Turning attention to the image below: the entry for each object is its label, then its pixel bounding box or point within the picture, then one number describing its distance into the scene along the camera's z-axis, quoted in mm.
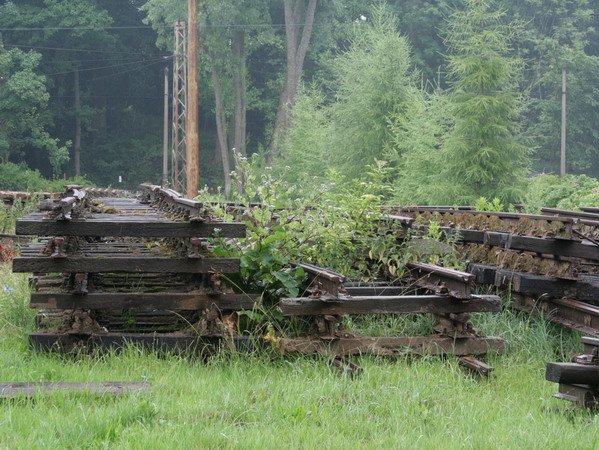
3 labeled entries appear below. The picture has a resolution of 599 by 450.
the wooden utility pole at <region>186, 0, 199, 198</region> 24969
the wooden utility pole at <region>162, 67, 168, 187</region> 38344
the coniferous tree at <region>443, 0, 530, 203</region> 23266
